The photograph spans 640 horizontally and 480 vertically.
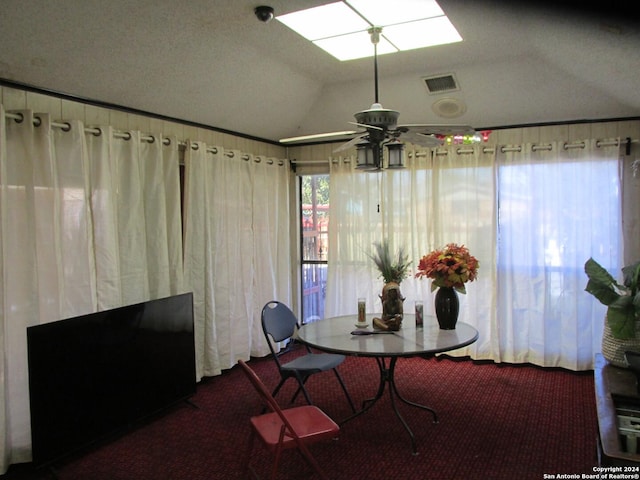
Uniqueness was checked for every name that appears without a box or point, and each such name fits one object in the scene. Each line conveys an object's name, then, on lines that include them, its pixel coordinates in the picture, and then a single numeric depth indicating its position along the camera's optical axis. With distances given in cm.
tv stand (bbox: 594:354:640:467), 194
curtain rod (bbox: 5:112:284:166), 279
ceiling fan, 253
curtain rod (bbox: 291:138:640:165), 404
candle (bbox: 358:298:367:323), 344
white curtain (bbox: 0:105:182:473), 276
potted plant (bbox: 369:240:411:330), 327
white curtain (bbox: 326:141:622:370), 417
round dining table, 277
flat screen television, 259
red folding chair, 224
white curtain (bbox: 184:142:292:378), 404
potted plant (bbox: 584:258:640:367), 309
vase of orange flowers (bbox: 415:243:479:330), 322
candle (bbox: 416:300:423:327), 330
